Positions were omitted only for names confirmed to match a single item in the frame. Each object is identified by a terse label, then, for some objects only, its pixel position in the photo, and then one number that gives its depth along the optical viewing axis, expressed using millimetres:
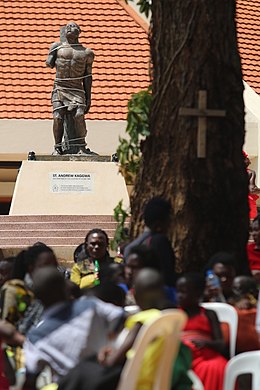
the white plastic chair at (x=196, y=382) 9419
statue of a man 28478
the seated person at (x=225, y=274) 11667
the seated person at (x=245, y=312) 10911
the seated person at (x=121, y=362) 7899
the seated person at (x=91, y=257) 14617
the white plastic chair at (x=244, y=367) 9720
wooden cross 13220
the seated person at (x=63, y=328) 8237
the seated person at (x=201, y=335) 10121
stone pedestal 28547
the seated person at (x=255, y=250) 14319
